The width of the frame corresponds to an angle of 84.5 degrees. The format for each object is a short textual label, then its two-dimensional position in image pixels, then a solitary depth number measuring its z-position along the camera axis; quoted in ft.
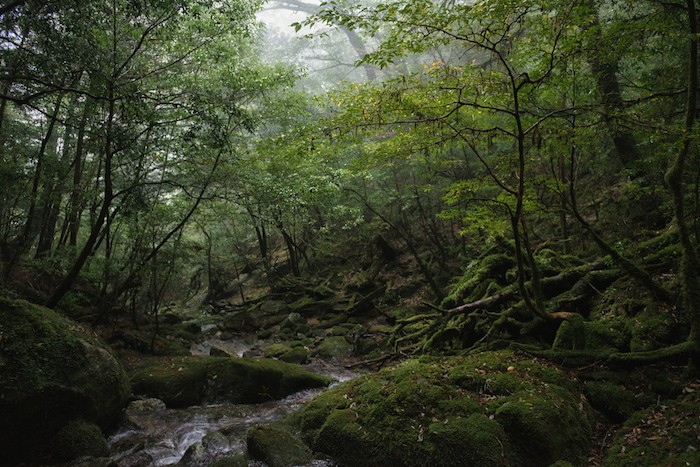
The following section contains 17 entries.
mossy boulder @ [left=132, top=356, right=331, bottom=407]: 26.20
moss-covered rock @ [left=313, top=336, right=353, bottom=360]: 40.09
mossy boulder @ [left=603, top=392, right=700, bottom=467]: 12.49
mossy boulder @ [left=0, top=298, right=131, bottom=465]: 16.58
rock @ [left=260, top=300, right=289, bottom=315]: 57.03
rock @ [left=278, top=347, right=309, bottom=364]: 38.12
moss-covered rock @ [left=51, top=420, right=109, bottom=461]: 17.83
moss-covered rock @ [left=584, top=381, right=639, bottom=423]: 16.43
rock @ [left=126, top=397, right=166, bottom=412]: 24.35
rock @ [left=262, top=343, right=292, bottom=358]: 40.22
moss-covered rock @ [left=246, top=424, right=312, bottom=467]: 17.26
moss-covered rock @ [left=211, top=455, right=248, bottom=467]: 16.70
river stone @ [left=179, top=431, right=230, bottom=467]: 18.35
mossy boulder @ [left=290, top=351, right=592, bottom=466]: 14.55
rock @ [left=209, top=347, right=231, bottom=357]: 36.96
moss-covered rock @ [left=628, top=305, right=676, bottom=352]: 18.29
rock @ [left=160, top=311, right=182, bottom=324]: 52.38
